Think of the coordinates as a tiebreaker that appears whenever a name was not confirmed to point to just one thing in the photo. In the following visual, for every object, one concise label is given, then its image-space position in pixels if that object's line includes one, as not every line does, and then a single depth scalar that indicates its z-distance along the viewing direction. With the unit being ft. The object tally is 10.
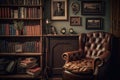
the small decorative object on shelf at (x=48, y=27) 11.07
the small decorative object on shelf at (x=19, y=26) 10.34
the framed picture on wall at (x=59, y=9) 11.01
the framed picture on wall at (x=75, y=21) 11.04
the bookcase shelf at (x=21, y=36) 10.33
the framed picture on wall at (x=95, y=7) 10.94
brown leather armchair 8.30
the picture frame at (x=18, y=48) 10.55
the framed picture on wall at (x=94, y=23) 11.00
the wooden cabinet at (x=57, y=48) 10.72
